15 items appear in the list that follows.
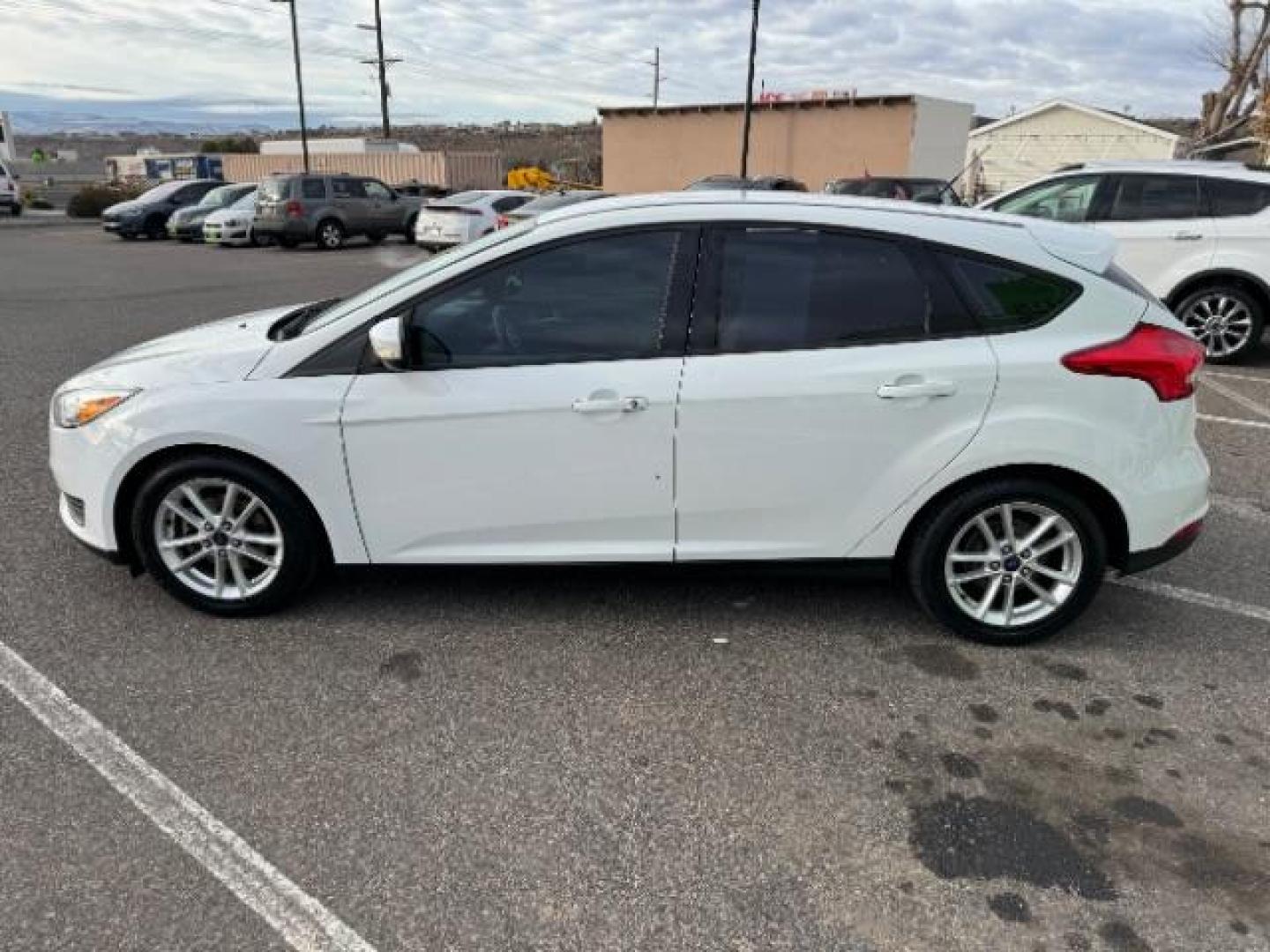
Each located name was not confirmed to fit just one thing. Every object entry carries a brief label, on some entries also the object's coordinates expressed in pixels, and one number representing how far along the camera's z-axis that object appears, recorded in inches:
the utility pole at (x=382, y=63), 1811.0
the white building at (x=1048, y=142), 1184.2
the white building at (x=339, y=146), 1676.9
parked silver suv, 879.7
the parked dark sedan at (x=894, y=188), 700.0
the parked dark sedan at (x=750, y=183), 761.0
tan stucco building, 1248.8
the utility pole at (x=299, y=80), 1470.2
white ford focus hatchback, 136.1
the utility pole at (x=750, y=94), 1079.0
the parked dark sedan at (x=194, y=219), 984.9
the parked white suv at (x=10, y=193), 1355.8
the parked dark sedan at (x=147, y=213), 1011.3
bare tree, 1103.6
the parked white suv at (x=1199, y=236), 331.0
